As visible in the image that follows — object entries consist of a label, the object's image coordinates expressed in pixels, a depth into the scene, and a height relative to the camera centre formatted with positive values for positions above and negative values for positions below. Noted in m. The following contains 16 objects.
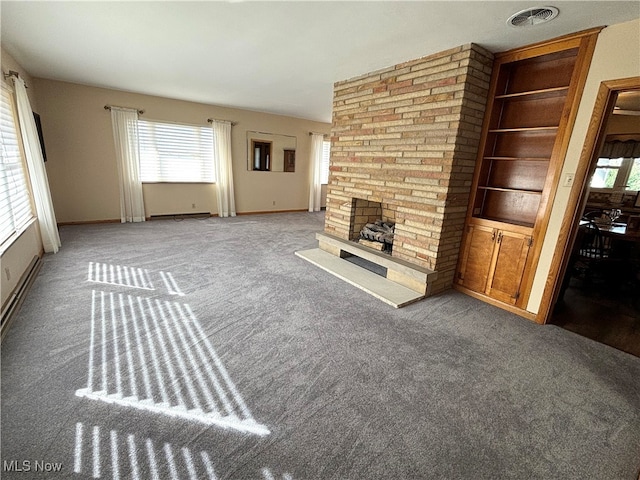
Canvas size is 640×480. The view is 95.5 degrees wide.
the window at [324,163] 8.35 +0.10
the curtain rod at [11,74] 3.28 +0.83
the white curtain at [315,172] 7.98 -0.17
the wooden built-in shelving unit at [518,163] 2.54 +0.14
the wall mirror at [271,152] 7.08 +0.28
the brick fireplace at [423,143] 2.80 +0.30
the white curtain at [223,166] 6.50 -0.13
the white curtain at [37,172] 3.43 -0.27
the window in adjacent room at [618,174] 5.13 +0.16
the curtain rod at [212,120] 6.37 +0.86
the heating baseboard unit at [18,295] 2.22 -1.28
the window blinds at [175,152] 5.86 +0.12
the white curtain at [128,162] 5.45 -0.12
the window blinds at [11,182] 2.86 -0.36
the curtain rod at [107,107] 5.27 +0.83
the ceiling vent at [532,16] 2.04 +1.15
